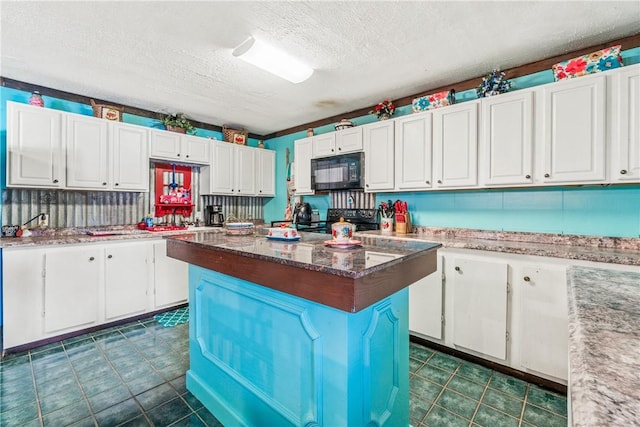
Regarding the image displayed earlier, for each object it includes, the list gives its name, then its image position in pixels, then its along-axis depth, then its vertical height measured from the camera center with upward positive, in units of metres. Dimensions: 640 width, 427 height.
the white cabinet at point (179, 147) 3.64 +0.85
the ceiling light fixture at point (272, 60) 2.21 +1.24
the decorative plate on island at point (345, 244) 1.48 -0.17
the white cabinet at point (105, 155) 3.04 +0.63
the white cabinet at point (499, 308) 2.01 -0.75
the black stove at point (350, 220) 3.60 -0.10
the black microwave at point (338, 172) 3.43 +0.49
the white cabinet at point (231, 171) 4.20 +0.62
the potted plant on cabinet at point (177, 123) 3.77 +1.17
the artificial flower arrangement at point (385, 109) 3.32 +1.18
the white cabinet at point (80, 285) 2.53 -0.73
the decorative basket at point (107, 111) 3.23 +1.13
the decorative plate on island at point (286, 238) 1.77 -0.16
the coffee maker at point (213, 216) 4.27 -0.06
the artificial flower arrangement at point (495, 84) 2.54 +1.12
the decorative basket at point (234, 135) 4.45 +1.19
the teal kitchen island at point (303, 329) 1.15 -0.56
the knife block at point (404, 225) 3.22 -0.14
